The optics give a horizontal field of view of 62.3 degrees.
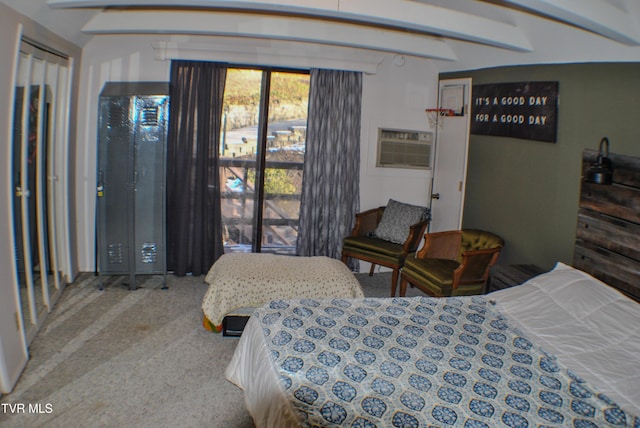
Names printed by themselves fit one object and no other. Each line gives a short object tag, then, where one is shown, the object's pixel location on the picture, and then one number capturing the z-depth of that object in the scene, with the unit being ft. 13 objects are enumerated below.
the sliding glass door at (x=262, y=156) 18.20
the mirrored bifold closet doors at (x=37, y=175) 11.65
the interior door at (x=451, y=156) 17.80
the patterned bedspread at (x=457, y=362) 7.54
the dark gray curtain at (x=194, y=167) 17.31
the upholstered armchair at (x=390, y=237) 16.83
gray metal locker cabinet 15.53
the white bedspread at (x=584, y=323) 8.43
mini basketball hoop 18.75
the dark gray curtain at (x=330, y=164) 18.42
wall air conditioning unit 19.16
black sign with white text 13.83
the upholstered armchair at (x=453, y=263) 14.11
